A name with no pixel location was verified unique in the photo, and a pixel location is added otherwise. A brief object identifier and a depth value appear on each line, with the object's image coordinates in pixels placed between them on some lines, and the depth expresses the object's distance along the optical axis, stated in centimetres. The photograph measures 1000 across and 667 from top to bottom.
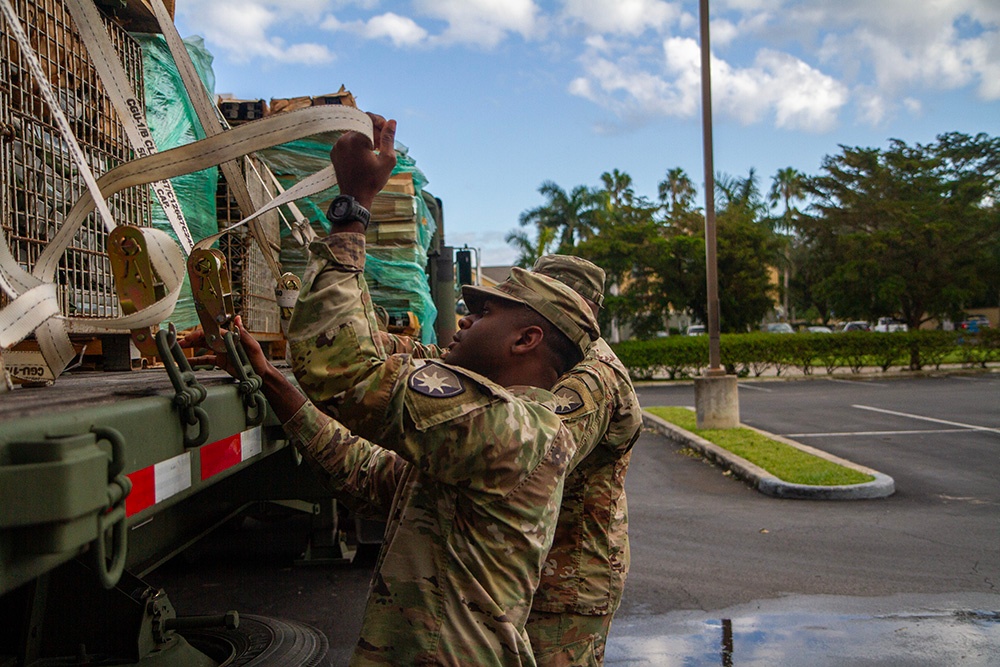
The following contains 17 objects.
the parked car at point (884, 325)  4347
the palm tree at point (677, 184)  5256
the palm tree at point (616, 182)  5216
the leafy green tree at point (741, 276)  2634
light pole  1081
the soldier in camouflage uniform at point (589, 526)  224
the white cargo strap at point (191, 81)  215
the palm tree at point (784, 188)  6531
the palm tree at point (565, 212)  4538
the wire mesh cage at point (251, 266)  346
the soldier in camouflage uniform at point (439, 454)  152
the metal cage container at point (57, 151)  212
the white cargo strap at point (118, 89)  193
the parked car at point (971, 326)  2440
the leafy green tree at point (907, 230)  2448
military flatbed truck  103
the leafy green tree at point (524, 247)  4150
